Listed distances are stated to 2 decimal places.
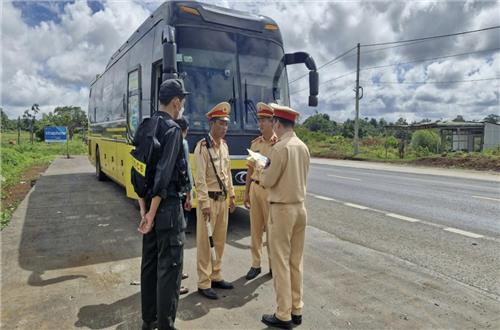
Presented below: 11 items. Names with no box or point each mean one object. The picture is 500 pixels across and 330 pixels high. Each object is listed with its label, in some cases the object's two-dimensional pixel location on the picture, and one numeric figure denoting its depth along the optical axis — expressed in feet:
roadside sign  84.38
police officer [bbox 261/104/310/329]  10.94
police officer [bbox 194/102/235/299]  13.33
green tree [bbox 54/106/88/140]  204.25
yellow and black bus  19.81
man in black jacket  9.66
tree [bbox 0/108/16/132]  246.19
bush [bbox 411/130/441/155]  106.32
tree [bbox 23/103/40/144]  160.76
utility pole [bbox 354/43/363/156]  99.45
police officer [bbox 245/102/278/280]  15.20
